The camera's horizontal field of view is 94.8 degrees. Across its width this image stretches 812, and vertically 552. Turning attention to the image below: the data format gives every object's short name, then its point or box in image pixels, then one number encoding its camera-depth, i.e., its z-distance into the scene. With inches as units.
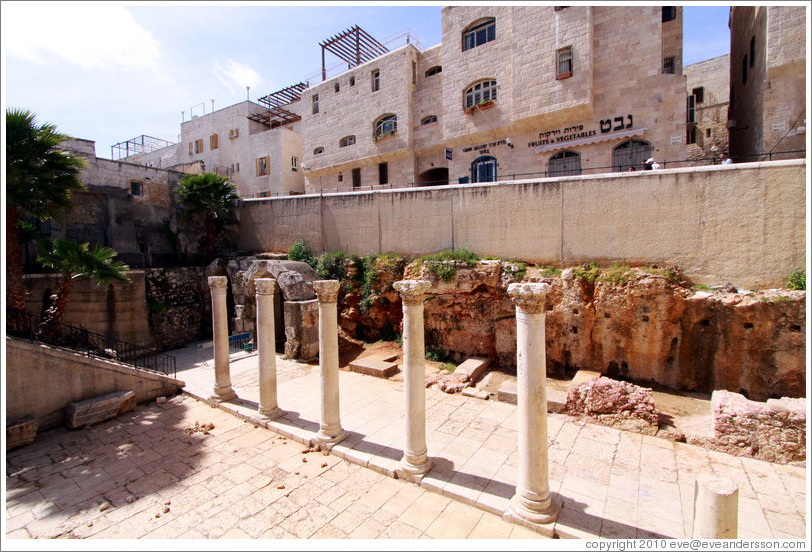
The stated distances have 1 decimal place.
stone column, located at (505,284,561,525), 230.8
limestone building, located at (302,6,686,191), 657.0
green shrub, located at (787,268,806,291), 389.5
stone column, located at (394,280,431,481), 283.3
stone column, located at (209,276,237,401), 416.2
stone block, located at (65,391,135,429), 379.9
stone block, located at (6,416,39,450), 343.0
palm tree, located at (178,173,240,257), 754.2
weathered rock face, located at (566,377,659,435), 351.6
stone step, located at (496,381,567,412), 392.2
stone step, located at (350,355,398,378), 515.0
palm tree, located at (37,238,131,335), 424.8
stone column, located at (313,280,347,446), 327.3
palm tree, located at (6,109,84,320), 386.3
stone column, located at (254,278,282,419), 379.9
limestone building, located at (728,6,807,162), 539.2
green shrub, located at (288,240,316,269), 727.7
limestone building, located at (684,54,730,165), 835.4
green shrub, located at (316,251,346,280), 676.7
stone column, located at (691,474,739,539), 178.5
